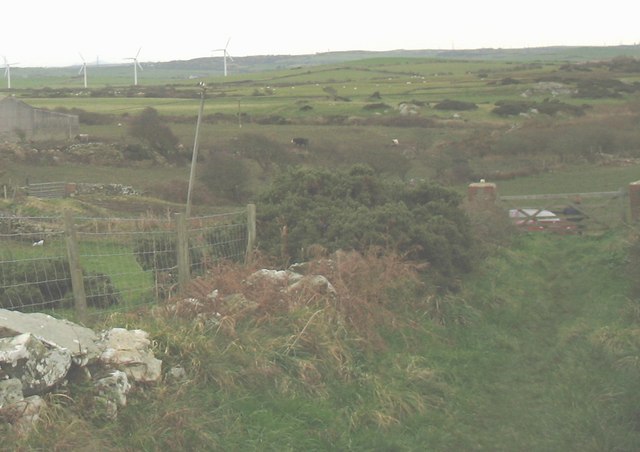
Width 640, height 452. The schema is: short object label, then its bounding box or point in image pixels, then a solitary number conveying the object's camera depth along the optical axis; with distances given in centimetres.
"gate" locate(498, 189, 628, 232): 2194
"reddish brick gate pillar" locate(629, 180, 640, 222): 2134
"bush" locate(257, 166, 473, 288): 1217
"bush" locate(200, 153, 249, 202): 3753
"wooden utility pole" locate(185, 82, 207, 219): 2044
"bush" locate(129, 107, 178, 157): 5556
